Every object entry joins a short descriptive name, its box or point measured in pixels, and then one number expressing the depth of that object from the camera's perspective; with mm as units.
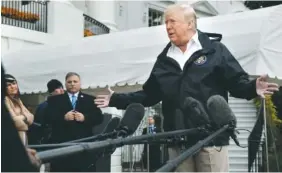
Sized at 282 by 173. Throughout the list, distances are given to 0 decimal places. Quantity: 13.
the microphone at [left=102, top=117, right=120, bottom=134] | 3088
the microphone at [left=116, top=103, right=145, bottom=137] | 2825
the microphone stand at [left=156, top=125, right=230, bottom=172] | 1994
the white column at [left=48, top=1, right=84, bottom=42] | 15750
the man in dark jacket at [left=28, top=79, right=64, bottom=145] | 5793
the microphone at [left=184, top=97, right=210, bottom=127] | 2924
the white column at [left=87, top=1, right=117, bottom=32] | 18981
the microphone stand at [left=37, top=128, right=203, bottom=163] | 1755
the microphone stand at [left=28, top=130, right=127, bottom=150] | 2750
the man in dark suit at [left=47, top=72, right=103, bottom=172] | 5496
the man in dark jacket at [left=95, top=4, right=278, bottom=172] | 3275
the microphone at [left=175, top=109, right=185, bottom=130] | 3238
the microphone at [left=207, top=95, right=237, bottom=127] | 2930
